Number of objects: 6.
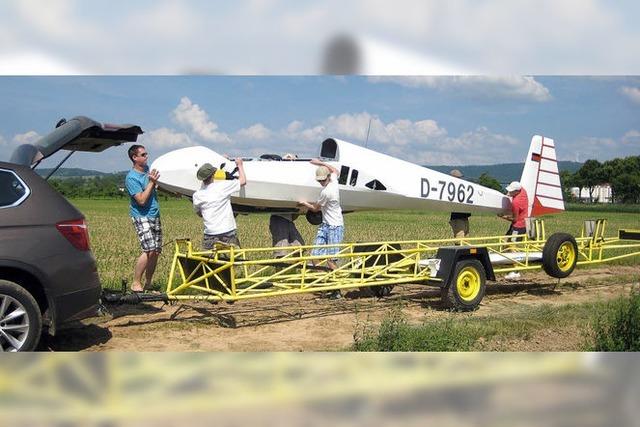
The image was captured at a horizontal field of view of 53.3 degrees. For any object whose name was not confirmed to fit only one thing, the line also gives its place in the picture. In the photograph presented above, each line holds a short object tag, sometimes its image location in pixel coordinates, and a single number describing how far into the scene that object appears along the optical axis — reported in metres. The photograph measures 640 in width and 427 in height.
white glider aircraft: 8.14
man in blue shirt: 7.84
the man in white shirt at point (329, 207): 8.55
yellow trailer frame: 7.03
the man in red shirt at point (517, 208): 10.69
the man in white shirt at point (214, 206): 7.71
